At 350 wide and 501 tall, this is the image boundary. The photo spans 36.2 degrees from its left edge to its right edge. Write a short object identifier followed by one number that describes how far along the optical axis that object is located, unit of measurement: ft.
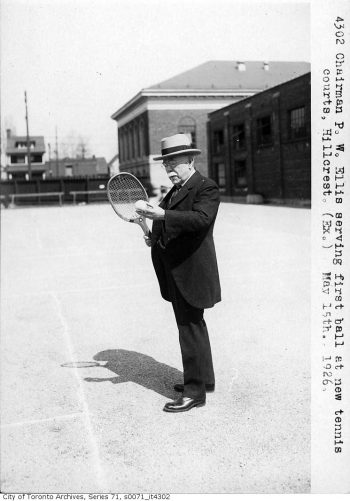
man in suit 11.95
